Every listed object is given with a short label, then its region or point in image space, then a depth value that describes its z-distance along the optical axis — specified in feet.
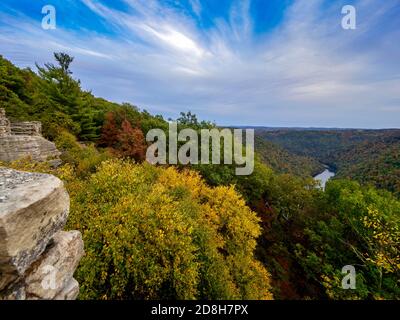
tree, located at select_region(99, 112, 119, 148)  95.40
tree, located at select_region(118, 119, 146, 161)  81.01
